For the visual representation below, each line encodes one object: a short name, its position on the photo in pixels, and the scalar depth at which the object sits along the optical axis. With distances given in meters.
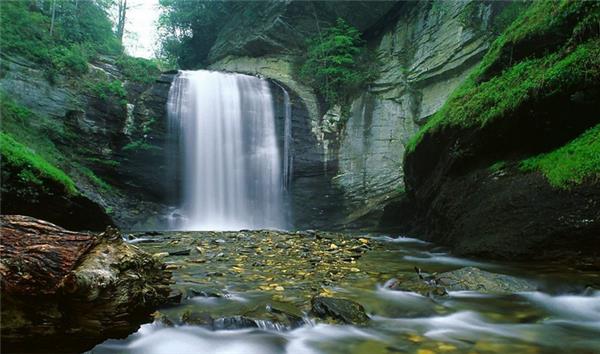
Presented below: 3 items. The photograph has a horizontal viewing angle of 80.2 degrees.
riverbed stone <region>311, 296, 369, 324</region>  2.95
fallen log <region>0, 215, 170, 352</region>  2.14
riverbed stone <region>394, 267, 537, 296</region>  3.74
